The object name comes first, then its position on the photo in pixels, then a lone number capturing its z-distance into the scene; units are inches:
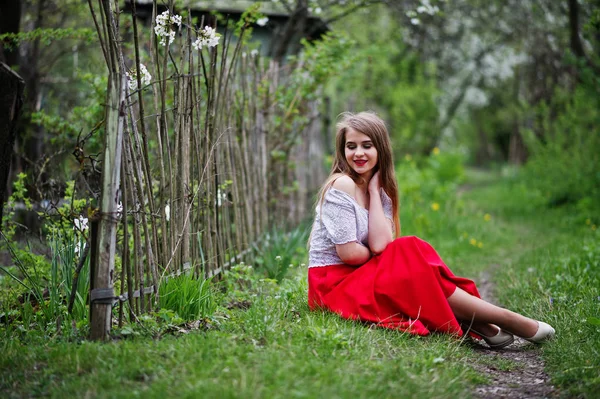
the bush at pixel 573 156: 343.6
